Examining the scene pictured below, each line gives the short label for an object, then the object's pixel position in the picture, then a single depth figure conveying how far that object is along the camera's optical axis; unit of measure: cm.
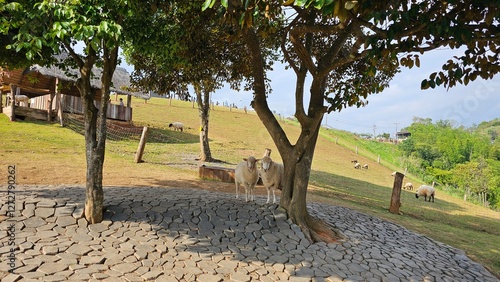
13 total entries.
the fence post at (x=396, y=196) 1387
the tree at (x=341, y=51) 541
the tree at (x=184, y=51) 773
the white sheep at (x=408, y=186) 2867
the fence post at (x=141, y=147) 1739
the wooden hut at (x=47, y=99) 2348
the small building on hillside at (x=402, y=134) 8925
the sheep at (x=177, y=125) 3462
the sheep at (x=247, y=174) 951
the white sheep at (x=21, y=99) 2444
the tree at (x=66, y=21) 439
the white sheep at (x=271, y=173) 929
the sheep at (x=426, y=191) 2242
